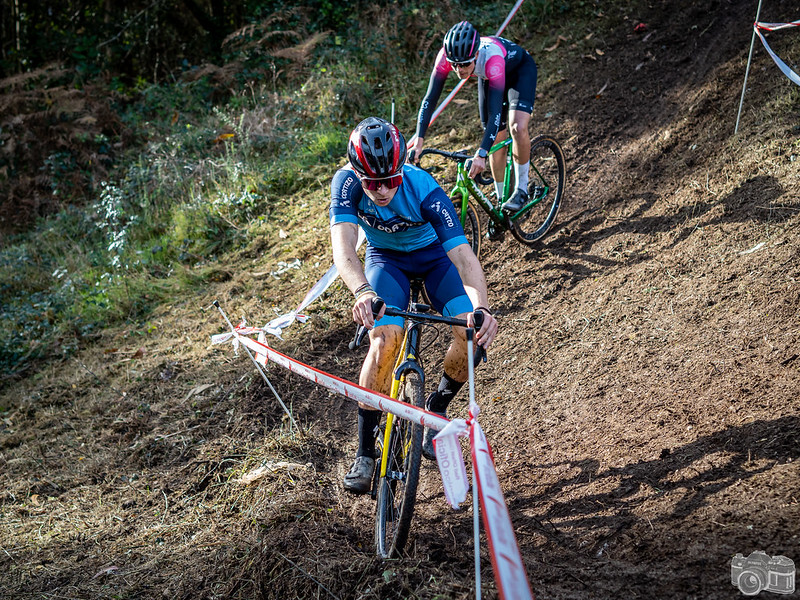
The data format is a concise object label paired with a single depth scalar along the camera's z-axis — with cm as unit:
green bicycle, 647
